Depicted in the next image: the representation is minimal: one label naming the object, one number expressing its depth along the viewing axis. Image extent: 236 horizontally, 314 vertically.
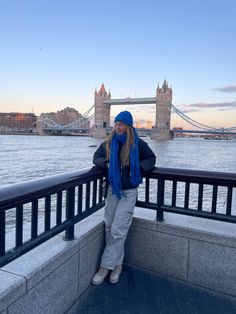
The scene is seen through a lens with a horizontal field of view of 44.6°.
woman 2.19
